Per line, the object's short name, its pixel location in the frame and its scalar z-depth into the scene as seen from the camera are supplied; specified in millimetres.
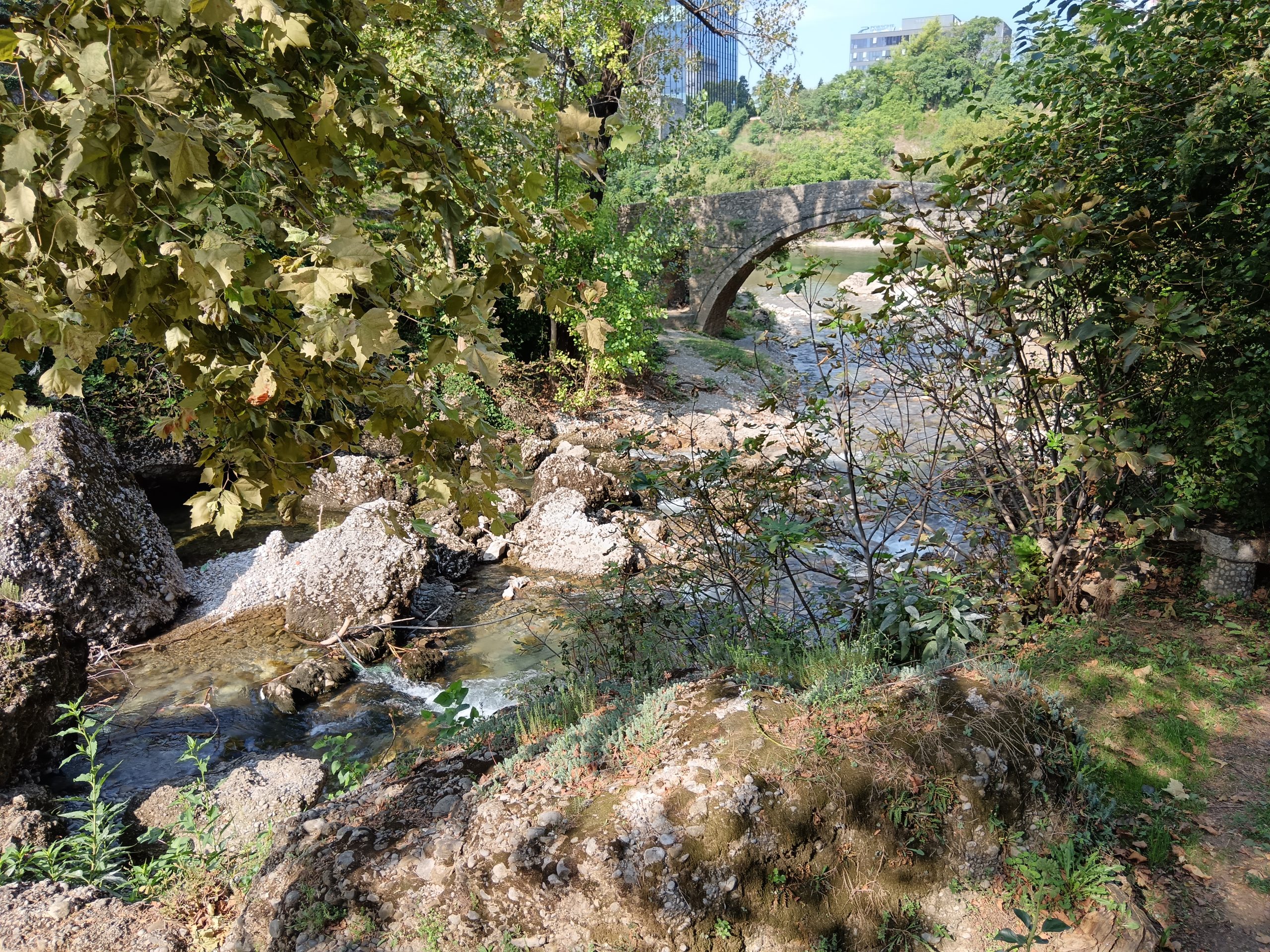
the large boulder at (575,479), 9148
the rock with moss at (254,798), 3805
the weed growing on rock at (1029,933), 2156
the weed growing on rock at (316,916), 2445
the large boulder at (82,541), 6191
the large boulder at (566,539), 7895
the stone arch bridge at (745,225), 16969
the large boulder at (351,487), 9539
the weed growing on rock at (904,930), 2395
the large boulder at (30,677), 4262
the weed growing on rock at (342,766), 3820
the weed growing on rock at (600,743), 2729
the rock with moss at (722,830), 2338
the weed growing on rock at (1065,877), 2445
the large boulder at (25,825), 3406
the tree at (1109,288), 3842
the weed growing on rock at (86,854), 3172
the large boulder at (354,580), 6566
